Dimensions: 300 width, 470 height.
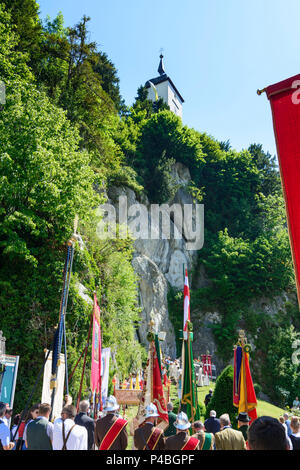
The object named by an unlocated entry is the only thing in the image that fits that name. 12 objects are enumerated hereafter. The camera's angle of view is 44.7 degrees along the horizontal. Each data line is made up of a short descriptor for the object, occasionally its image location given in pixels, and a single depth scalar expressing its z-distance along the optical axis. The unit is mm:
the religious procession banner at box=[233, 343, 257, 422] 9469
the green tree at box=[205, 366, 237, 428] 10773
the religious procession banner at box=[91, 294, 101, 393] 8567
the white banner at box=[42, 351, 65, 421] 8031
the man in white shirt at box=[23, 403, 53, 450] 5270
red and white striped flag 11192
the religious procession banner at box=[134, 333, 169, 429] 7414
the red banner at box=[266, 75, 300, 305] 4789
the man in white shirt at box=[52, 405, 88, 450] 4914
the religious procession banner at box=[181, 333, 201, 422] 9125
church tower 57900
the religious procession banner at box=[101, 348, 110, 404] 12156
